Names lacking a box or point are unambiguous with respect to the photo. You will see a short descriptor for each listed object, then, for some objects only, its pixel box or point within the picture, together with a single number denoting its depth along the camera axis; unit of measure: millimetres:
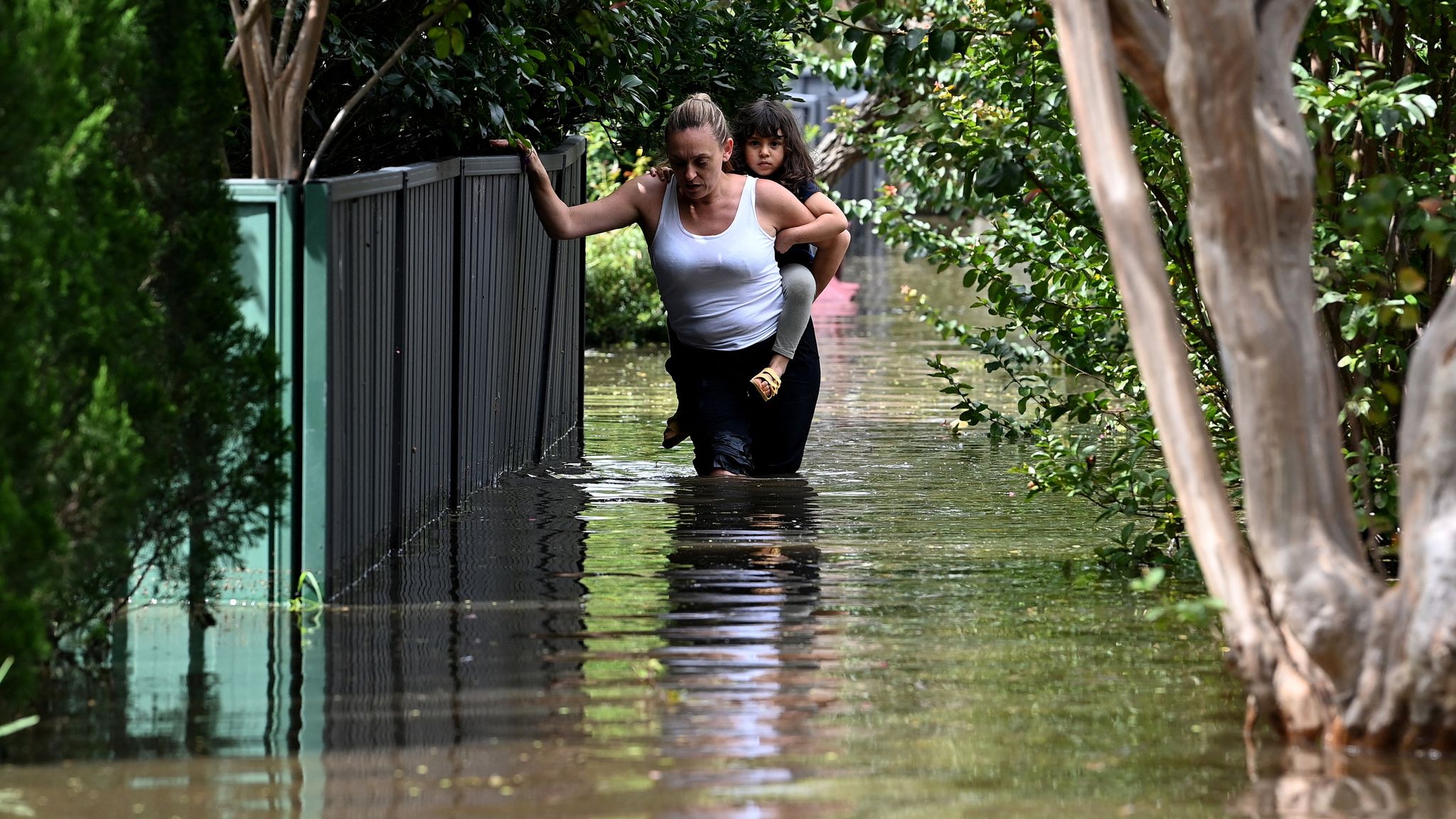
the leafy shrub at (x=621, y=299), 34844
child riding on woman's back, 18844
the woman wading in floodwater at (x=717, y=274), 18031
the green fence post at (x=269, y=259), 12141
